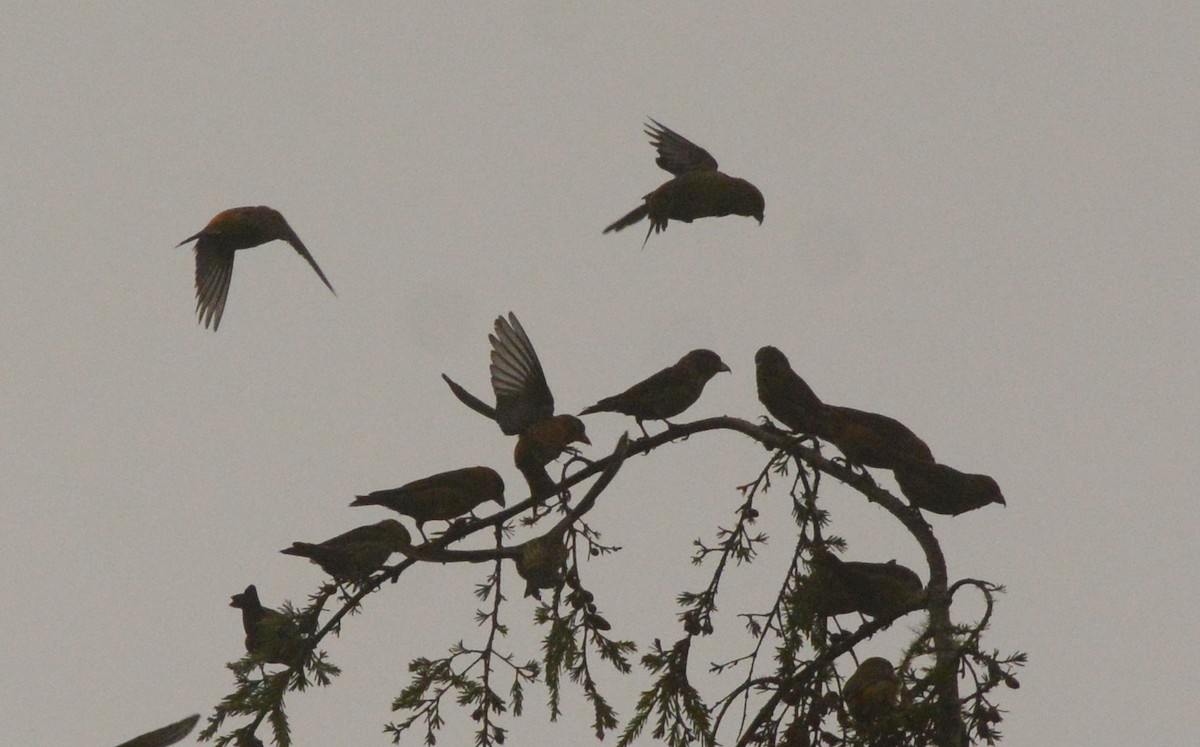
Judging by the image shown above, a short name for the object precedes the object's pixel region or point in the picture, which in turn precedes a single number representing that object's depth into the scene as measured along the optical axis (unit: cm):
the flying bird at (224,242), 1429
